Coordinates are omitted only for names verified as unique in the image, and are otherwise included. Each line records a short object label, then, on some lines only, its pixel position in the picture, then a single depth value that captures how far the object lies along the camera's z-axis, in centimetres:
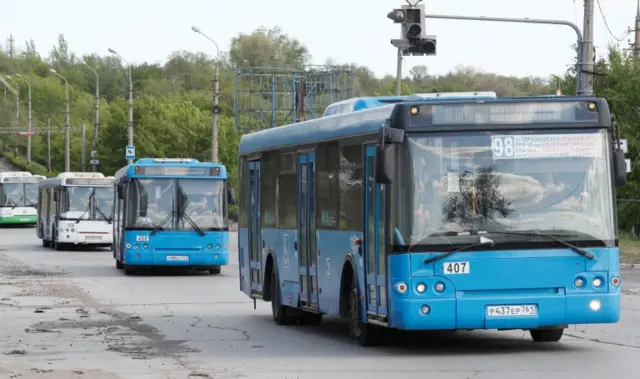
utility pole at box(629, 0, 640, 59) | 6900
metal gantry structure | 6141
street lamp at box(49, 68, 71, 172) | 9659
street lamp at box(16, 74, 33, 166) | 12925
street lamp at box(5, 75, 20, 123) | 15238
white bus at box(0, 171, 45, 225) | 7919
